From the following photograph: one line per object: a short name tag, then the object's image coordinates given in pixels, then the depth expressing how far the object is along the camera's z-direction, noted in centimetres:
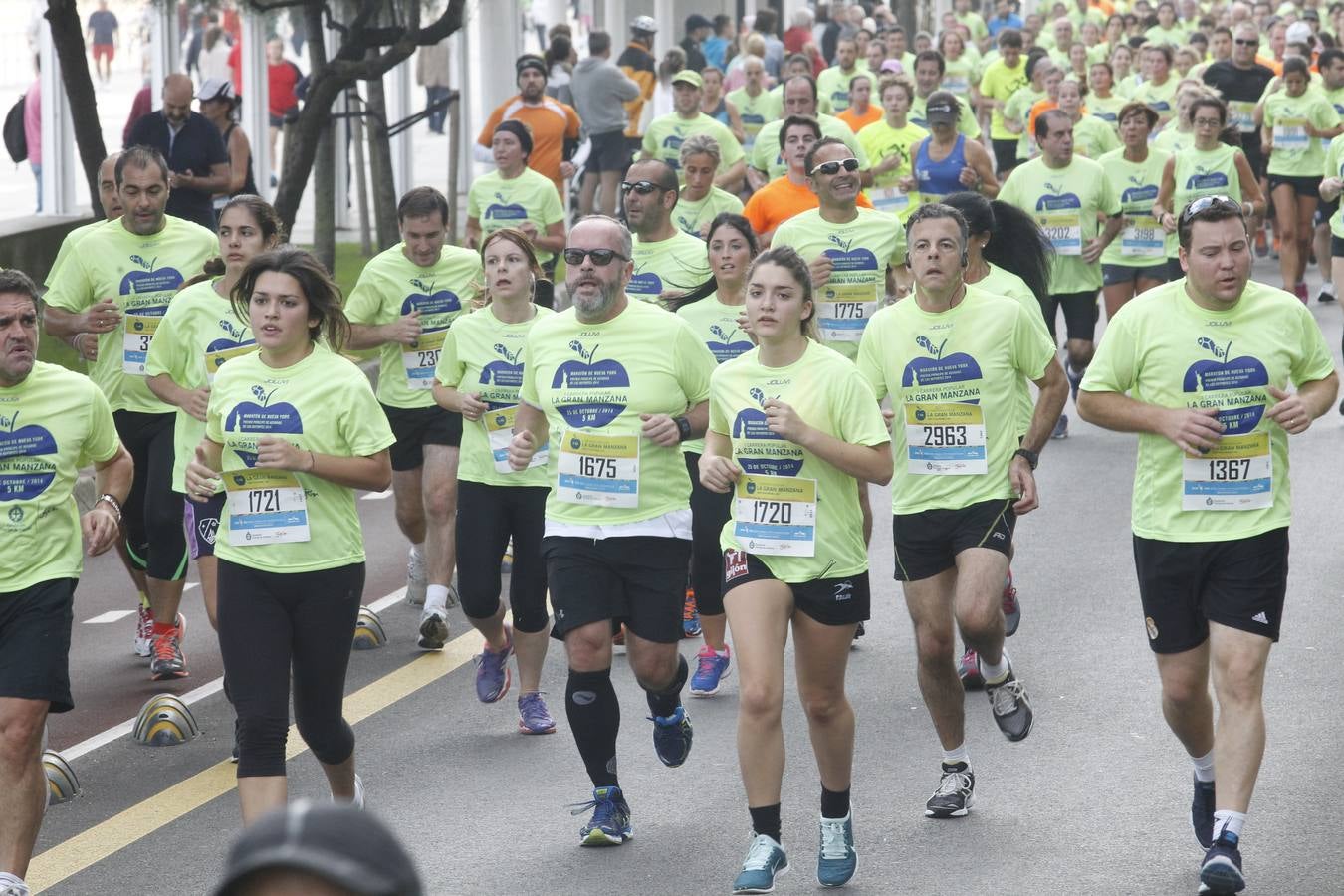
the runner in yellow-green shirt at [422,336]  1683
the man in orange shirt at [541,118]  3066
